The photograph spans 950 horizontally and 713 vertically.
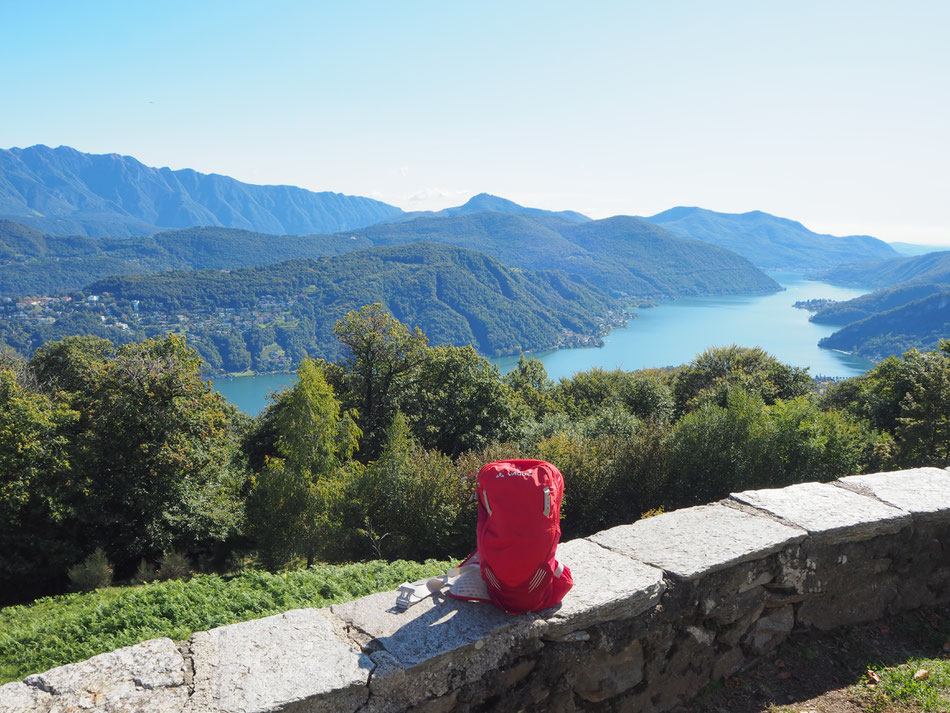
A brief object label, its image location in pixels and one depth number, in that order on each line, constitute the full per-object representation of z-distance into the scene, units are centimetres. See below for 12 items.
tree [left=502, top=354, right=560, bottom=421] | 3478
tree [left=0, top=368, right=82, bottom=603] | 1374
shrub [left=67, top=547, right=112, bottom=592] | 1192
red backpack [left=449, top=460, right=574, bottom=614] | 316
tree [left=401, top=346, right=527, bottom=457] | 2533
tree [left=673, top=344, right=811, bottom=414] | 3097
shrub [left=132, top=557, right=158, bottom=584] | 1235
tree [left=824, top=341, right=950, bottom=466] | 1529
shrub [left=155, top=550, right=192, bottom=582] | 1274
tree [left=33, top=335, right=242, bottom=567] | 1510
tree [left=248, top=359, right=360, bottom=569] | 1396
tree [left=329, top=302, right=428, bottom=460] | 2603
